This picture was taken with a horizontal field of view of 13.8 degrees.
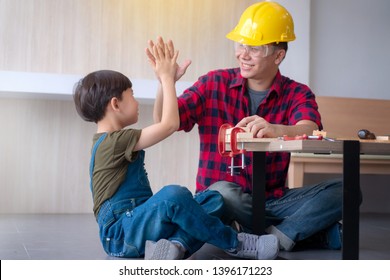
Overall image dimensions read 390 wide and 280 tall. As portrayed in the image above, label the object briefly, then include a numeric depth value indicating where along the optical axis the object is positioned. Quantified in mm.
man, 5760
